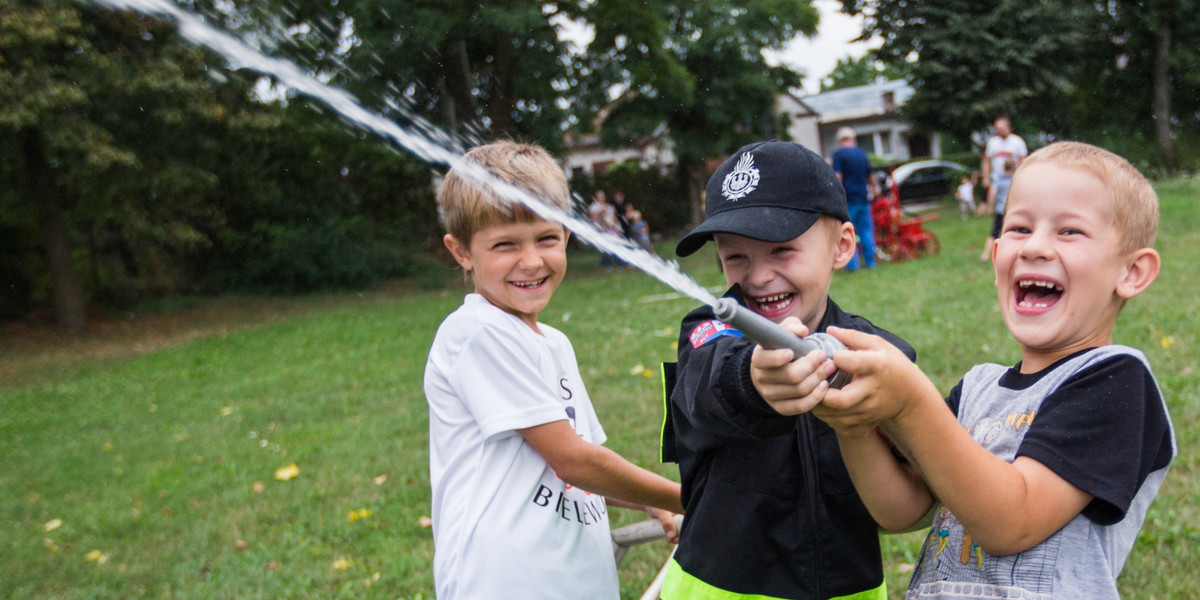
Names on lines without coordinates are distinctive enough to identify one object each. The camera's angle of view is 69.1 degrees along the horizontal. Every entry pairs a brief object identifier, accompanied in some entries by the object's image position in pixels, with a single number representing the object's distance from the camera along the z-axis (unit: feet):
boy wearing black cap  5.09
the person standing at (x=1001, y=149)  39.10
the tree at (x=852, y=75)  274.98
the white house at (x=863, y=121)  142.92
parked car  95.04
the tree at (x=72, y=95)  39.40
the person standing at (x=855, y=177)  36.60
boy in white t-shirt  6.43
